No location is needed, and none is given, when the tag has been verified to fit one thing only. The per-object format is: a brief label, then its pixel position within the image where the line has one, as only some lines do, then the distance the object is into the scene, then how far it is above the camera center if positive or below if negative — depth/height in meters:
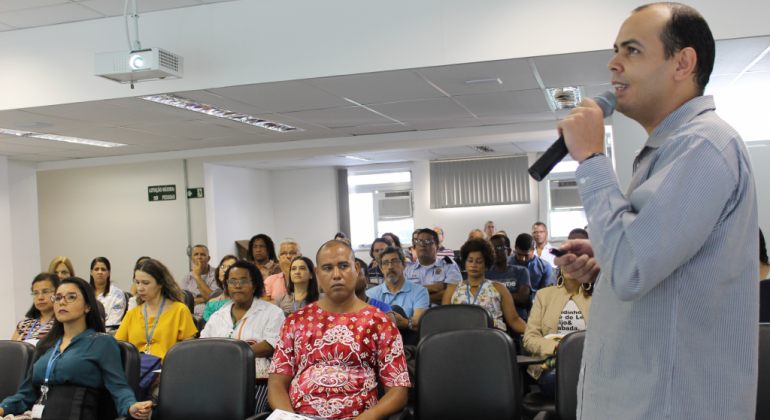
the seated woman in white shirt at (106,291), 5.38 -0.67
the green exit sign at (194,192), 9.56 +0.47
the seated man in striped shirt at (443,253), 7.20 -0.58
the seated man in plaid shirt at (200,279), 6.50 -0.70
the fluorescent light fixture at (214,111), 5.15 +1.12
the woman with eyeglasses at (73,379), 2.71 -0.76
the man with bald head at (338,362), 2.37 -0.64
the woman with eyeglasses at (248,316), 3.57 -0.66
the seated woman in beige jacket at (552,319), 3.27 -0.70
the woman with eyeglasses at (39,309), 4.23 -0.62
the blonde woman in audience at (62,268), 5.70 -0.42
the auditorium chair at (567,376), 2.33 -0.73
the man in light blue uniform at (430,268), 5.59 -0.59
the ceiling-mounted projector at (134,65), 4.09 +1.16
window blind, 10.89 +0.49
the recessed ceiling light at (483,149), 9.49 +1.01
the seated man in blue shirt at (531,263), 6.10 -0.66
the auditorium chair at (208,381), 2.62 -0.77
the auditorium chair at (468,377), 2.50 -0.77
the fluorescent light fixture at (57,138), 6.39 +1.10
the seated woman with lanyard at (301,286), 4.58 -0.59
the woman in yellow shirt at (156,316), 3.82 -0.65
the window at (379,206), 11.89 +0.12
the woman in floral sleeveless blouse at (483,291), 4.14 -0.64
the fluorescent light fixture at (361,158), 10.22 +1.02
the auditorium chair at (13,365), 3.04 -0.75
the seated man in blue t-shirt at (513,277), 5.07 -0.68
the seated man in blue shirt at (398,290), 4.56 -0.66
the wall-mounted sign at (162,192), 9.70 +0.51
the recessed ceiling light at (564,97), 5.45 +1.09
